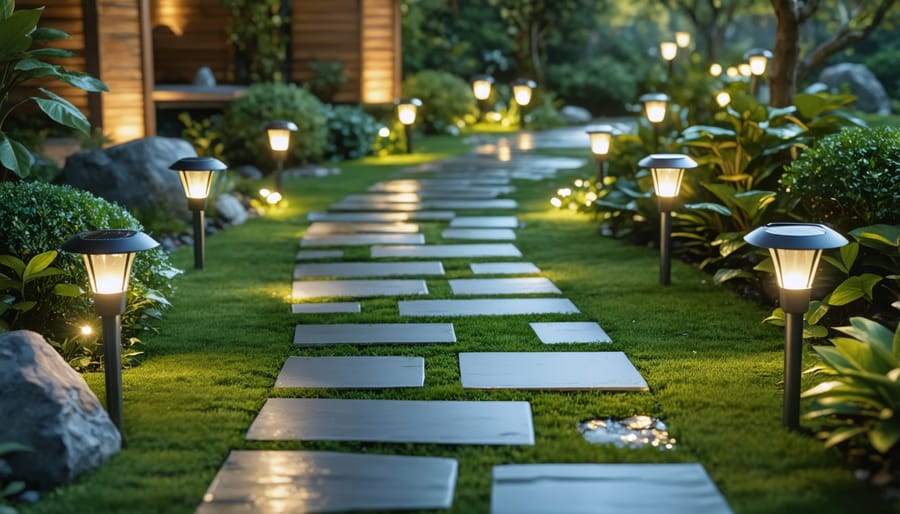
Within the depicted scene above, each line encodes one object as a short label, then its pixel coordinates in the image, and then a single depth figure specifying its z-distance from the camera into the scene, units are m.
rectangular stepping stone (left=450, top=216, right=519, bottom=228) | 9.16
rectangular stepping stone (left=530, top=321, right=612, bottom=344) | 5.26
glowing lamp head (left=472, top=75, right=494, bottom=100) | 19.66
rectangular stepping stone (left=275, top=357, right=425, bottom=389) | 4.50
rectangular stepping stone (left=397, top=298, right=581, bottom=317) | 5.90
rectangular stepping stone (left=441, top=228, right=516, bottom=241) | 8.54
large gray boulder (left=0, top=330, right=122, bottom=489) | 3.40
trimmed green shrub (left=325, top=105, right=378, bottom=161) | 15.06
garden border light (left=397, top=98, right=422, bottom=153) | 14.35
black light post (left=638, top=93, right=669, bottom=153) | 9.18
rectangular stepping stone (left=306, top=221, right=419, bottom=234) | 8.88
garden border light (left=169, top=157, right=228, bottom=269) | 6.83
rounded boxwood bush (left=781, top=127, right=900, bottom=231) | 5.32
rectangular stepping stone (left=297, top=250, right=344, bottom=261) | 7.70
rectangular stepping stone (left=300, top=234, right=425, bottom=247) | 8.30
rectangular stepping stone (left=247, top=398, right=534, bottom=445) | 3.81
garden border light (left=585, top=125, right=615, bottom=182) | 9.34
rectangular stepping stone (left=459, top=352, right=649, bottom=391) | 4.47
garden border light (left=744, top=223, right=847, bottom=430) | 3.70
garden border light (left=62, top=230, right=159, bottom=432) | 3.70
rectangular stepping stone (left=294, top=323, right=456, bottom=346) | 5.27
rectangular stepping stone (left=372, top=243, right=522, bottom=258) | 7.79
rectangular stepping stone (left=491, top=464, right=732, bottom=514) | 3.19
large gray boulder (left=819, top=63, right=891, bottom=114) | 21.20
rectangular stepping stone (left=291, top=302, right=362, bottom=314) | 5.96
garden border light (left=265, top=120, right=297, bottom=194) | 9.92
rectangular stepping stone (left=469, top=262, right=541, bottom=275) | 7.14
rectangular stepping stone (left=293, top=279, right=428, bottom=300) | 6.44
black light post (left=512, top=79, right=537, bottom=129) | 17.03
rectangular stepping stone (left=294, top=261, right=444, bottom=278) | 7.10
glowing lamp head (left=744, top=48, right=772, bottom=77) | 14.40
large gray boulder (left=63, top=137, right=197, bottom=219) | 8.73
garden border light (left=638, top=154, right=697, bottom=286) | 6.20
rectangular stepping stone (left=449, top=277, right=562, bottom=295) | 6.47
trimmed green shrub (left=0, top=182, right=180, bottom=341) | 4.88
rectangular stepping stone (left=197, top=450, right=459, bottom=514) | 3.21
